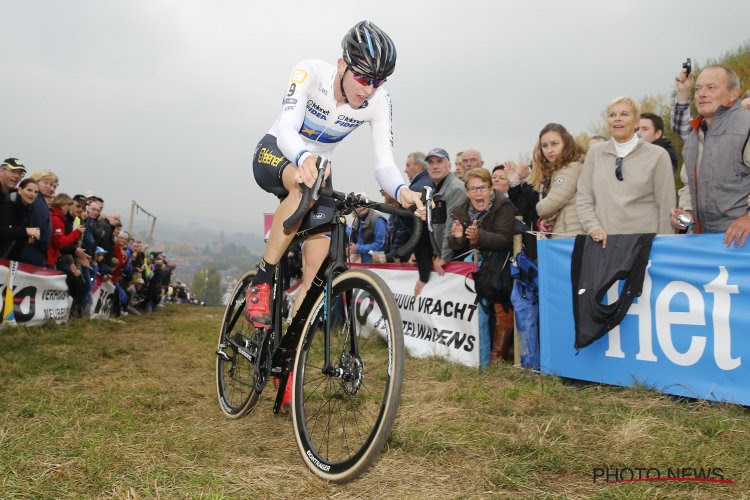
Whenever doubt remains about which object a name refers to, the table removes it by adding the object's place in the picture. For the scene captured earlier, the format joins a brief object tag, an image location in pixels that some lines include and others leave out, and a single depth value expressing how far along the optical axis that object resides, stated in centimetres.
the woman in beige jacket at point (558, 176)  609
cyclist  362
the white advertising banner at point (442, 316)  684
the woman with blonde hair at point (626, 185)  530
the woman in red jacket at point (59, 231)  1052
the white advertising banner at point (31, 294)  912
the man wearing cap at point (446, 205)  758
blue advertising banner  443
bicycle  296
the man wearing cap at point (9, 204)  874
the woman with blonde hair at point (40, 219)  927
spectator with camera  477
